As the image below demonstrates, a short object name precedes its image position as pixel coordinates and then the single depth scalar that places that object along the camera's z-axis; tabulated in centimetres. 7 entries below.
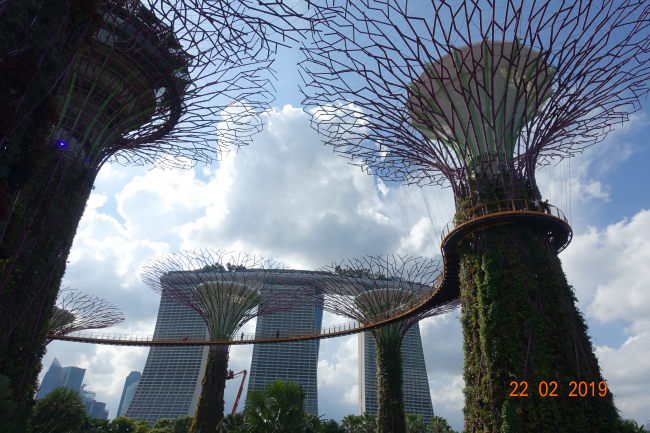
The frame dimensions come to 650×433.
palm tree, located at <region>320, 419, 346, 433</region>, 1803
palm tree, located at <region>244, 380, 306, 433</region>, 1376
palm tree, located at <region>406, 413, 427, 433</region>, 2823
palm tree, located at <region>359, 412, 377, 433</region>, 2817
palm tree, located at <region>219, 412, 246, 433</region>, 1942
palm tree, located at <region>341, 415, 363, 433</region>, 2831
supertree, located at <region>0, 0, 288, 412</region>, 1233
